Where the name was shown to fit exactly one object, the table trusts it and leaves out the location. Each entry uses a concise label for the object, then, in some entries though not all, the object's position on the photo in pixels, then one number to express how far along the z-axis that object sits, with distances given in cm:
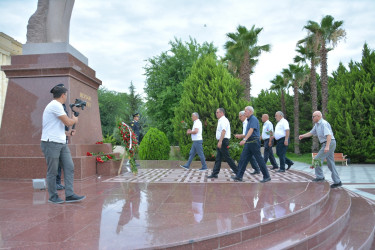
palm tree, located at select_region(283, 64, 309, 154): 2827
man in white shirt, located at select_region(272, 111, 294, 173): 862
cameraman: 438
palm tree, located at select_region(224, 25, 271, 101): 2219
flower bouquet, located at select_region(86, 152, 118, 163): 793
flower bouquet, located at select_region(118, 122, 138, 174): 834
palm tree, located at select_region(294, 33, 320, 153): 2250
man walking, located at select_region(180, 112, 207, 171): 915
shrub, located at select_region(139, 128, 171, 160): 1220
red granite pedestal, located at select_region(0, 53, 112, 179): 700
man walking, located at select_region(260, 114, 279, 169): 899
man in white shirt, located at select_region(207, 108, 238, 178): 727
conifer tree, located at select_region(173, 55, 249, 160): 1177
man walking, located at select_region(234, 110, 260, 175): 849
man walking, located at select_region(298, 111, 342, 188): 627
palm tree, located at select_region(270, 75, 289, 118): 3097
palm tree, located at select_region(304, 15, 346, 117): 2066
